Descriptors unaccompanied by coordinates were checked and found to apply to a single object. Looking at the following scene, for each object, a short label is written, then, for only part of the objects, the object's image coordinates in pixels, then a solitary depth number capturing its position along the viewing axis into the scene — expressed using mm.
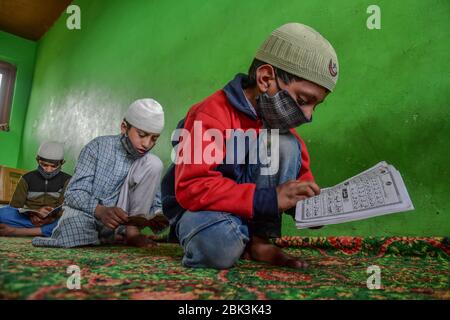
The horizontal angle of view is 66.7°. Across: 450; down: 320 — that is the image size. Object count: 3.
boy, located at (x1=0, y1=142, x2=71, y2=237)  2279
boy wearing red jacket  927
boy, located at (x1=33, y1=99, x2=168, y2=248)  1599
